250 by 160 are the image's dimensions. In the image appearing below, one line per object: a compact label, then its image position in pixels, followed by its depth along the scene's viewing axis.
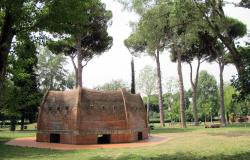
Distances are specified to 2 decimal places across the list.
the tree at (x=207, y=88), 55.39
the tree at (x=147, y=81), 50.19
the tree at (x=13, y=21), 9.34
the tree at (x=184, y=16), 13.97
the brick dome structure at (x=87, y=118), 20.29
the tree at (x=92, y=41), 28.53
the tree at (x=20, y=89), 11.10
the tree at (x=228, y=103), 47.08
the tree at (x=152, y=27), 17.16
